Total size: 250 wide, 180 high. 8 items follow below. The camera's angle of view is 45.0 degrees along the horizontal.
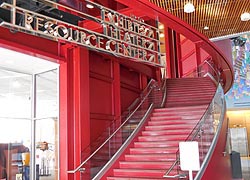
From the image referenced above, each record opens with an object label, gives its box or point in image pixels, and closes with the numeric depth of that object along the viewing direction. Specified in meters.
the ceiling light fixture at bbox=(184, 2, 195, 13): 7.32
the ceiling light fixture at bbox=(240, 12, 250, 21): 8.00
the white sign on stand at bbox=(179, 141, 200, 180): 4.73
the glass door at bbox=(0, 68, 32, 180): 7.41
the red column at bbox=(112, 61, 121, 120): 9.51
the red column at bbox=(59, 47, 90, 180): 7.17
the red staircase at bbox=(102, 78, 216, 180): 7.31
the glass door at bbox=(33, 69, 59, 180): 7.71
